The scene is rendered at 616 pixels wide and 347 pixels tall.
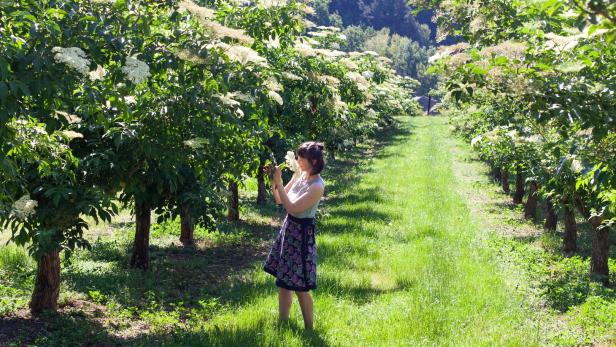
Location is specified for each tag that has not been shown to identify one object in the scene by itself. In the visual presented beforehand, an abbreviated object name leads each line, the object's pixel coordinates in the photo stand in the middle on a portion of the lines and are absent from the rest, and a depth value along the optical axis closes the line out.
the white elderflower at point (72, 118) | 5.59
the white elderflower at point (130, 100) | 6.03
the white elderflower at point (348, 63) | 13.16
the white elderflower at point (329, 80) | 12.09
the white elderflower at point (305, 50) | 12.06
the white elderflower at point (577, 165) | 5.04
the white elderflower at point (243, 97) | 5.98
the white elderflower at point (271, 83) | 6.97
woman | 5.85
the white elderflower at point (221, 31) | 6.00
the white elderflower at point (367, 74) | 14.69
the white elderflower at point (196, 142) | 5.94
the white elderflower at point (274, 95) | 7.20
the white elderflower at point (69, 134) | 5.24
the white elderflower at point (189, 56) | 5.19
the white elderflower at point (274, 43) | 9.83
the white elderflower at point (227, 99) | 5.74
